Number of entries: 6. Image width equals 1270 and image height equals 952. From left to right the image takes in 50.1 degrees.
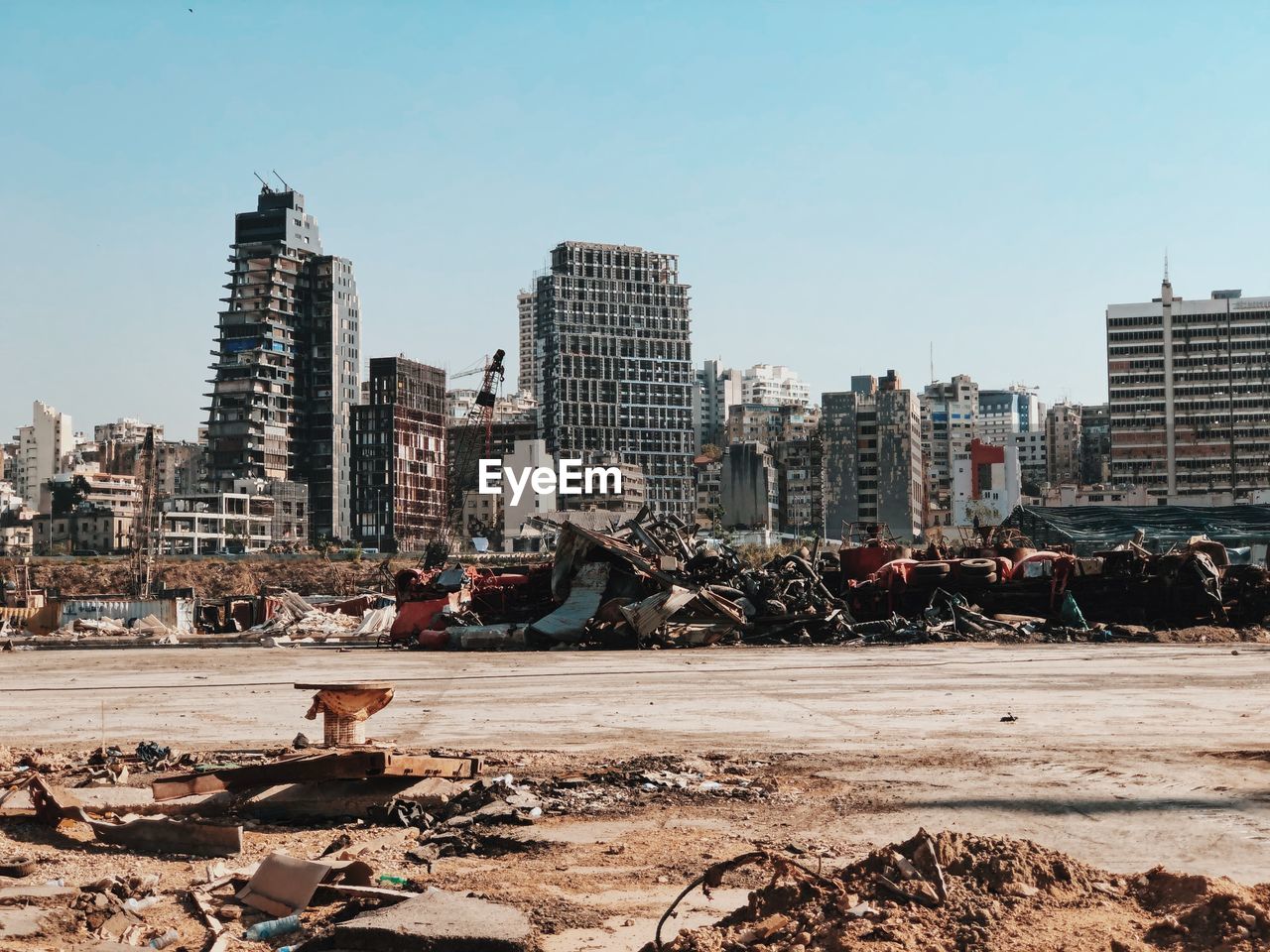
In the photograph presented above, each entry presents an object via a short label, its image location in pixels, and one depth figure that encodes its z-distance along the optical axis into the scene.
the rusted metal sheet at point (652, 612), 34.72
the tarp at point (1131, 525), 62.06
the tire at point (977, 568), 37.12
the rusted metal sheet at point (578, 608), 35.87
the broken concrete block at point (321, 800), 10.19
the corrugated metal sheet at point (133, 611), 57.78
